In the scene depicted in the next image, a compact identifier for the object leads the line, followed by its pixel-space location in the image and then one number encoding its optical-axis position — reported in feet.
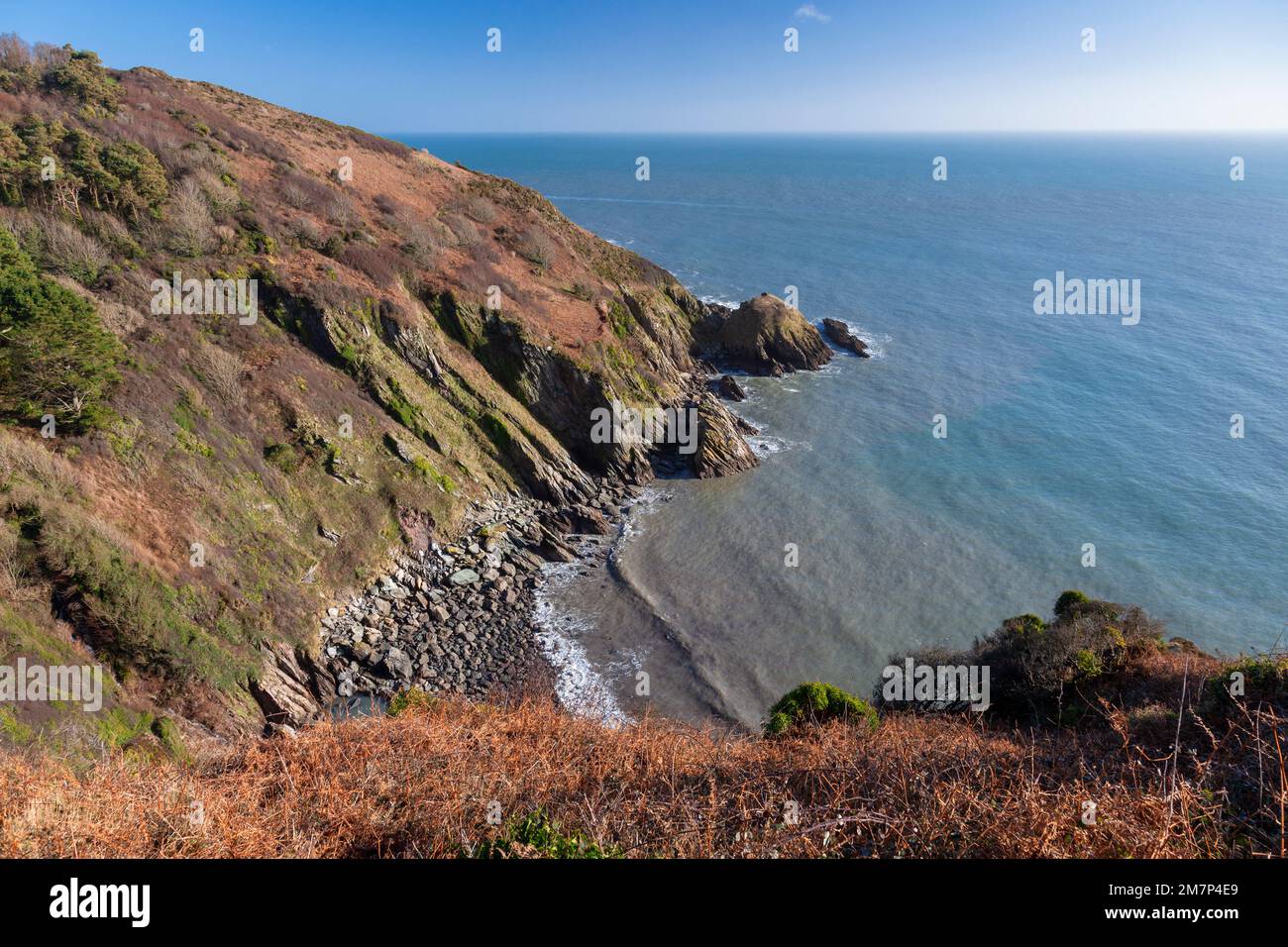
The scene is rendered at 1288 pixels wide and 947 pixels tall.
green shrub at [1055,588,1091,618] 72.74
